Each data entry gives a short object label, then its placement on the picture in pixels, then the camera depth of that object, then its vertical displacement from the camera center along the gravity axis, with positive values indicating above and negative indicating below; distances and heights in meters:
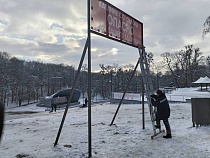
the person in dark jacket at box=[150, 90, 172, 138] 6.58 -0.72
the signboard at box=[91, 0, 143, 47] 5.67 +2.07
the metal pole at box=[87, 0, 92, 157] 4.98 -0.03
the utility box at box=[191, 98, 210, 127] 7.46 -0.93
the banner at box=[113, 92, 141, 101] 24.67 -1.20
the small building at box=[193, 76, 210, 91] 39.54 +1.08
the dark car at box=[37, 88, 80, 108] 33.50 -2.45
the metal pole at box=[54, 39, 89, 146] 5.75 +0.23
